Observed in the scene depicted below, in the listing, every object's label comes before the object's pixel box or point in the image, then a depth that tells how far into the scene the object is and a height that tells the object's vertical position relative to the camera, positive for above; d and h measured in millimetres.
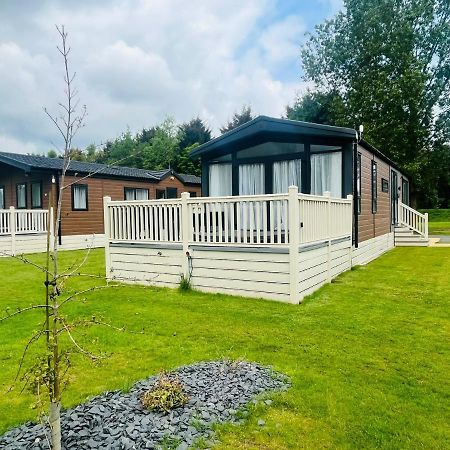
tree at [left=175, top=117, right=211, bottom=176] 36125 +8109
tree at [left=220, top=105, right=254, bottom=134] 36906 +9617
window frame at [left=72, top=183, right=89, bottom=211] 15305 +1234
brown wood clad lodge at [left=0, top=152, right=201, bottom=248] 14727 +1393
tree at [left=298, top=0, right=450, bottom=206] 23828 +8671
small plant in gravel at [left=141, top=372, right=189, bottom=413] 2631 -1214
